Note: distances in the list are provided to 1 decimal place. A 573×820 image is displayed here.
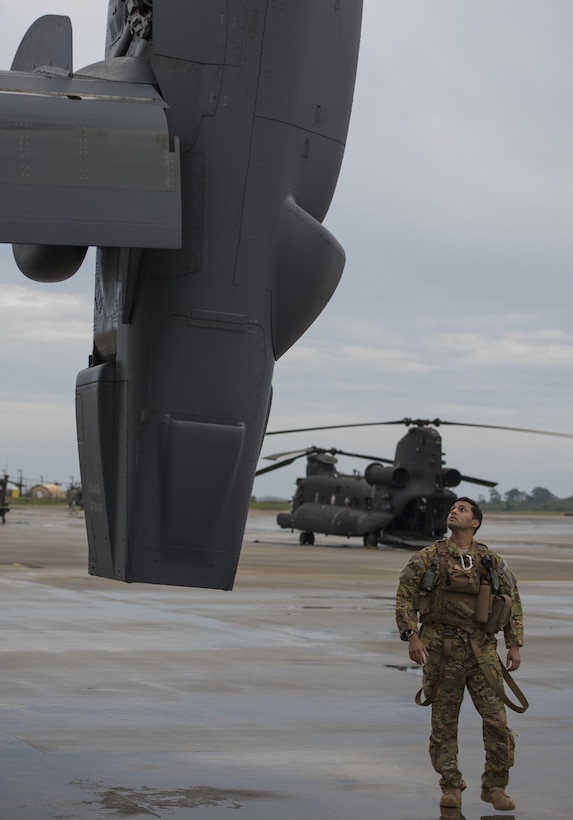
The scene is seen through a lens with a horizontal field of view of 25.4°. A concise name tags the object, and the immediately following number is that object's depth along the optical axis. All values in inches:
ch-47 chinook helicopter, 1381.6
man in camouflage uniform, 274.2
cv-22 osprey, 353.4
